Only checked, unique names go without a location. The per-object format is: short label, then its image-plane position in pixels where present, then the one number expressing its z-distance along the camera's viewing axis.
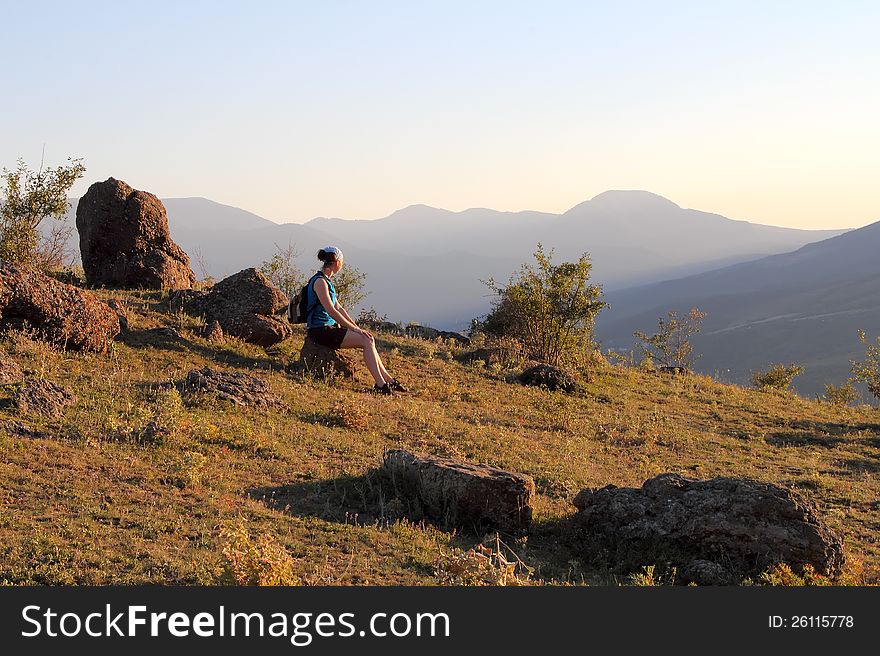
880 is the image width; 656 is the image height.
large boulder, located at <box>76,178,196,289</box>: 20.39
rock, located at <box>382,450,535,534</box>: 8.38
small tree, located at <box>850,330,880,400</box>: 24.86
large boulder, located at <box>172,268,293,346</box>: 16.52
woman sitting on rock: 14.09
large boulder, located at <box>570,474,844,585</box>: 7.72
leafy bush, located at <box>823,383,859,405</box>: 30.68
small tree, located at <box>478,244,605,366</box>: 23.12
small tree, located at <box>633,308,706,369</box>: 41.09
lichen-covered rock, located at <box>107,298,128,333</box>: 14.75
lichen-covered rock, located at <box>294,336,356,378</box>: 14.80
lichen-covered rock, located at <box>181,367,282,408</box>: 11.55
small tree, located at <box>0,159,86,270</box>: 21.73
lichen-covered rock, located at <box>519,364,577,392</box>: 18.27
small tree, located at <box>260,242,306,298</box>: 28.66
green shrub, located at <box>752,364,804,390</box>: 32.16
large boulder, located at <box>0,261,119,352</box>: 12.75
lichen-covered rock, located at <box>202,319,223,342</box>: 15.92
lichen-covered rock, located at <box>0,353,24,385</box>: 10.27
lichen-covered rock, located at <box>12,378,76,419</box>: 9.47
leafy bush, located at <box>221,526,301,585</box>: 5.57
